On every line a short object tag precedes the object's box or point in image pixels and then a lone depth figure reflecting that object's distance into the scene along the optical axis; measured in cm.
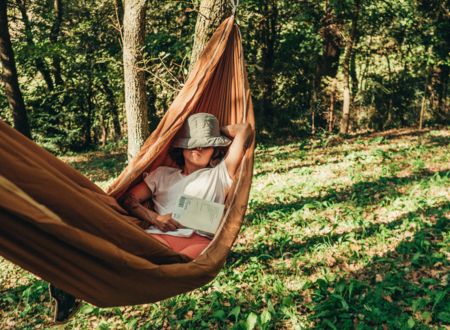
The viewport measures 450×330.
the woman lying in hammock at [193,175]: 257
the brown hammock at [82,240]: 130
